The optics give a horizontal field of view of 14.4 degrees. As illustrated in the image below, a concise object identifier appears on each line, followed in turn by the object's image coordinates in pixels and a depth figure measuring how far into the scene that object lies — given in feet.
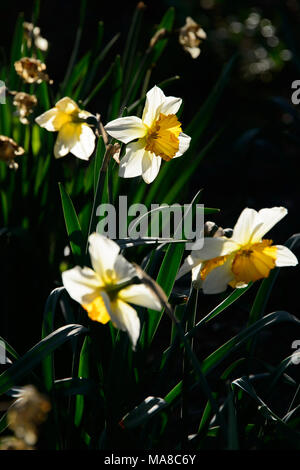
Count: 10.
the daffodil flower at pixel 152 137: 3.49
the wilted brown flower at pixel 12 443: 2.91
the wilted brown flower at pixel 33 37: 4.46
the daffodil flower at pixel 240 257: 3.27
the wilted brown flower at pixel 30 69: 3.79
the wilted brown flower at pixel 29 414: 2.82
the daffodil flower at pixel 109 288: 3.10
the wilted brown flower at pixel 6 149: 3.50
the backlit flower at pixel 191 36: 4.48
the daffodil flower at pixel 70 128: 3.61
